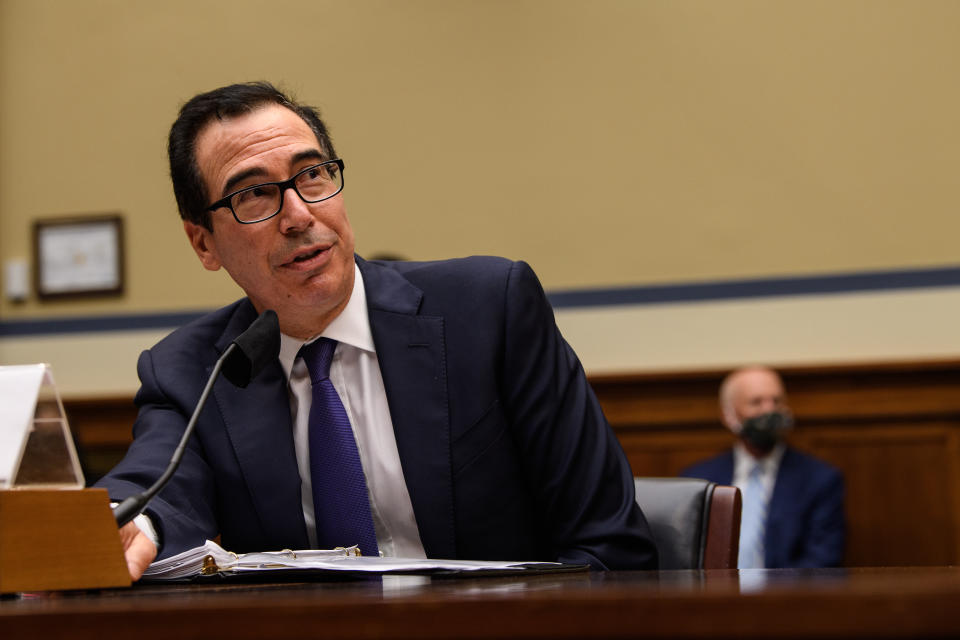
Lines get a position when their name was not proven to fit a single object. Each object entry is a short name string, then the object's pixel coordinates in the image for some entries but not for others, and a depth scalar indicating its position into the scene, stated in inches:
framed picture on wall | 201.0
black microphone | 91.2
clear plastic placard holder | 75.1
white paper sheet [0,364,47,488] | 77.7
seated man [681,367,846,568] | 181.7
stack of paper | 83.7
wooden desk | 43.3
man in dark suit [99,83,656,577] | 116.5
